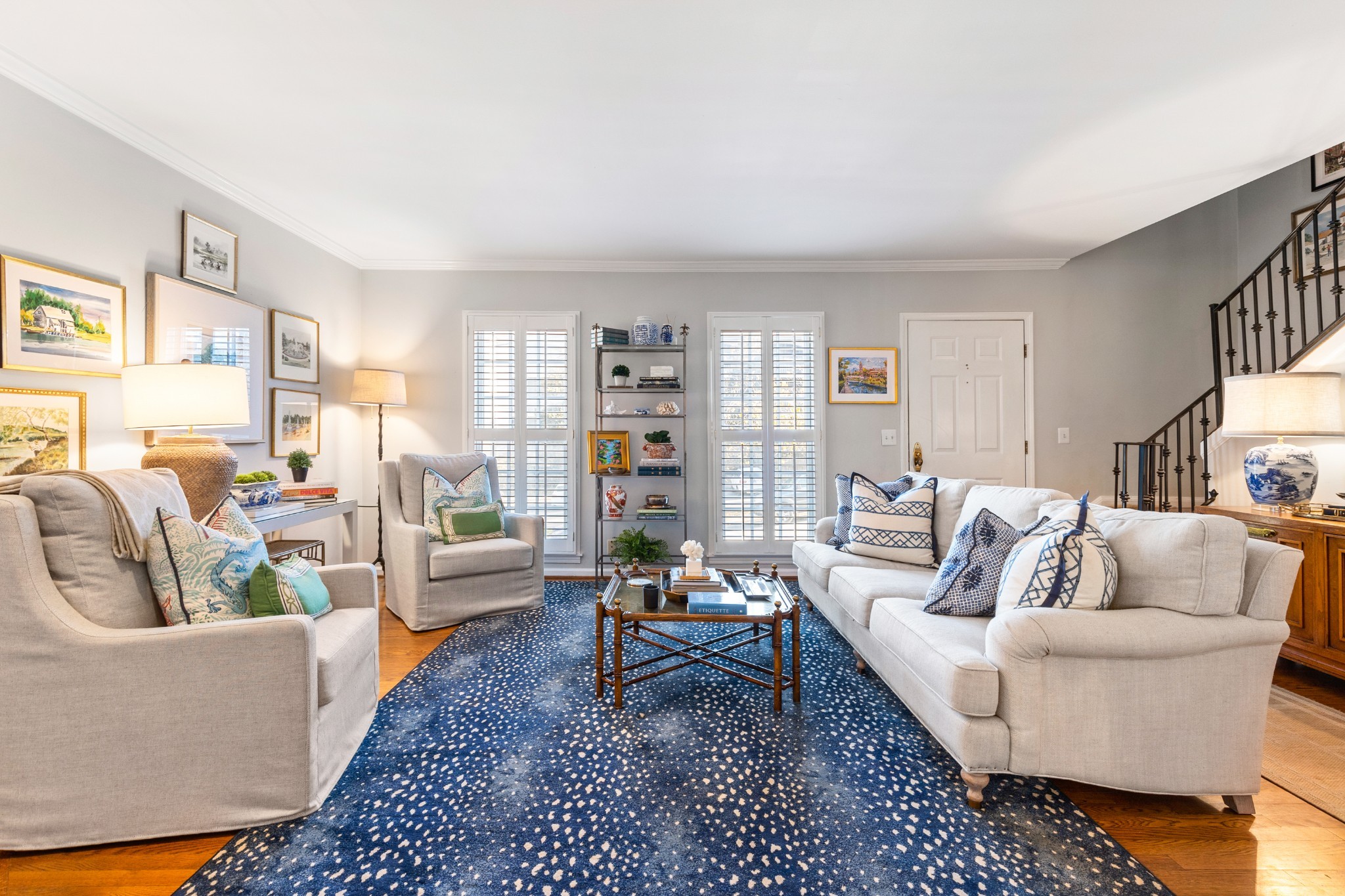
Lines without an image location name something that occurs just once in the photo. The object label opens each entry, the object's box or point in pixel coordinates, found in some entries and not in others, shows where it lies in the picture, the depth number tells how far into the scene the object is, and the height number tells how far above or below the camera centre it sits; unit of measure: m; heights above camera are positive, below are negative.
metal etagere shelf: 4.64 -0.22
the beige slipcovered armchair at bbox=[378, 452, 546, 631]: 3.39 -0.67
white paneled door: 4.70 +0.43
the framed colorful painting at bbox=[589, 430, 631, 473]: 4.57 +0.01
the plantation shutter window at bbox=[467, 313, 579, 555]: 4.72 +0.34
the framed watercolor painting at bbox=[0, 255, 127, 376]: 2.28 +0.55
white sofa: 1.71 -0.68
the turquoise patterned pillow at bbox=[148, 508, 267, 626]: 1.72 -0.36
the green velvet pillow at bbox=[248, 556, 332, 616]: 1.82 -0.44
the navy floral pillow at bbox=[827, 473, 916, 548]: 3.50 -0.30
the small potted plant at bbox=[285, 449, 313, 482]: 3.64 -0.07
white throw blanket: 1.66 -0.15
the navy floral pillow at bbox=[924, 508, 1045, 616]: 2.20 -0.45
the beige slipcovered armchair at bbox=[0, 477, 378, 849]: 1.54 -0.68
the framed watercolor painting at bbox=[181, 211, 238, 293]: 3.06 +1.08
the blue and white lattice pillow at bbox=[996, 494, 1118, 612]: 1.82 -0.38
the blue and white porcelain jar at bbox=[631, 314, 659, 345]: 4.49 +0.92
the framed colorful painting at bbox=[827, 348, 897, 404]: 4.71 +0.61
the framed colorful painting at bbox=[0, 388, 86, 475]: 2.25 +0.09
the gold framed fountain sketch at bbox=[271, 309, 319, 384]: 3.77 +0.70
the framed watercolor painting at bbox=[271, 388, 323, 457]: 3.79 +0.21
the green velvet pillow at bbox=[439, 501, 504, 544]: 3.65 -0.45
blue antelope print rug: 1.52 -1.08
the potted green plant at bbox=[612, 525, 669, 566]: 4.42 -0.72
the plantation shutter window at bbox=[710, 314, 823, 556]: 4.72 +0.14
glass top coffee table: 2.40 -0.80
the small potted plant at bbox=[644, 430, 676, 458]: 4.55 +0.05
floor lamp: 4.25 +0.46
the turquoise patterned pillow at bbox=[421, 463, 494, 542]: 3.64 -0.26
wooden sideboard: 2.58 -0.64
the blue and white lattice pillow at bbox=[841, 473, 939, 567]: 3.15 -0.40
